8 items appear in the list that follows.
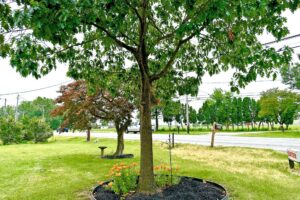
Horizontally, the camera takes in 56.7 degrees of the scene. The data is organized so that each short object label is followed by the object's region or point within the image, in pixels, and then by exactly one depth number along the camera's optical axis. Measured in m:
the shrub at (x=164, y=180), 6.40
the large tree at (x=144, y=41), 3.32
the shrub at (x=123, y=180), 5.89
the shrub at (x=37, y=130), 26.89
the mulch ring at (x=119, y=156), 12.65
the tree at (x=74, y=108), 12.17
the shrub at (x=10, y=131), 25.41
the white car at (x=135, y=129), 43.14
